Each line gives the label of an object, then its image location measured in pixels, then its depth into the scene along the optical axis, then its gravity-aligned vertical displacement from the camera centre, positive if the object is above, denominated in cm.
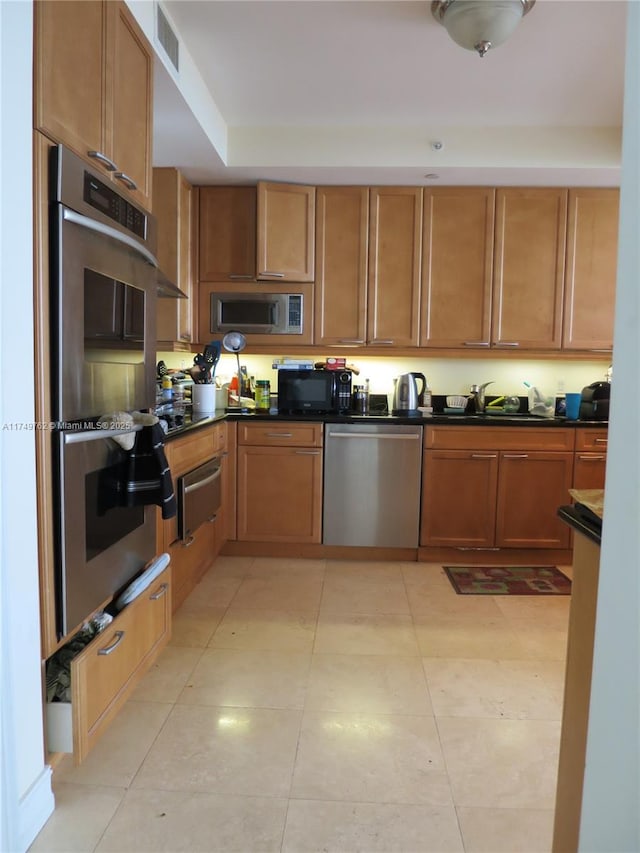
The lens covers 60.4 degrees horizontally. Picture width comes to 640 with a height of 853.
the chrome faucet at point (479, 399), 379 -8
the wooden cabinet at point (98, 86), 128 +81
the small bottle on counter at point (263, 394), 366 -8
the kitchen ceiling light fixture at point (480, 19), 203 +139
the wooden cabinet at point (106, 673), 133 -80
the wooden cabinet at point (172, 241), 323 +83
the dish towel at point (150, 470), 171 -28
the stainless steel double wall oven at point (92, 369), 133 +3
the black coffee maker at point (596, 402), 337 -7
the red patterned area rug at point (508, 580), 297 -108
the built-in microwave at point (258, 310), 354 +46
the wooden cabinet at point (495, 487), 330 -59
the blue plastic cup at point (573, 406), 345 -10
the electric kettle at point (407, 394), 363 -6
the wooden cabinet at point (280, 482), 333 -60
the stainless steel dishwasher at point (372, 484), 329 -60
